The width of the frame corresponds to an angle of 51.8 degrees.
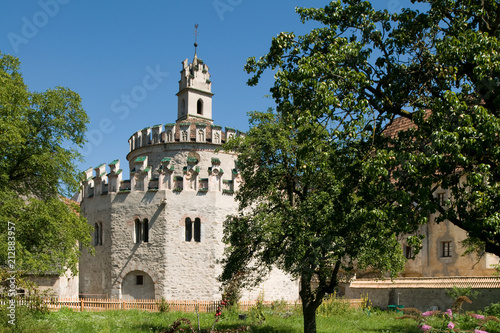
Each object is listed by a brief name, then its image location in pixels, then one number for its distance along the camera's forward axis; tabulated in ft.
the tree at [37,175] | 58.85
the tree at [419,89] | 32.32
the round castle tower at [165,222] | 99.55
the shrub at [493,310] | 65.57
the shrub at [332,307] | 78.12
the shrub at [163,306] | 88.63
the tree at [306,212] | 37.60
